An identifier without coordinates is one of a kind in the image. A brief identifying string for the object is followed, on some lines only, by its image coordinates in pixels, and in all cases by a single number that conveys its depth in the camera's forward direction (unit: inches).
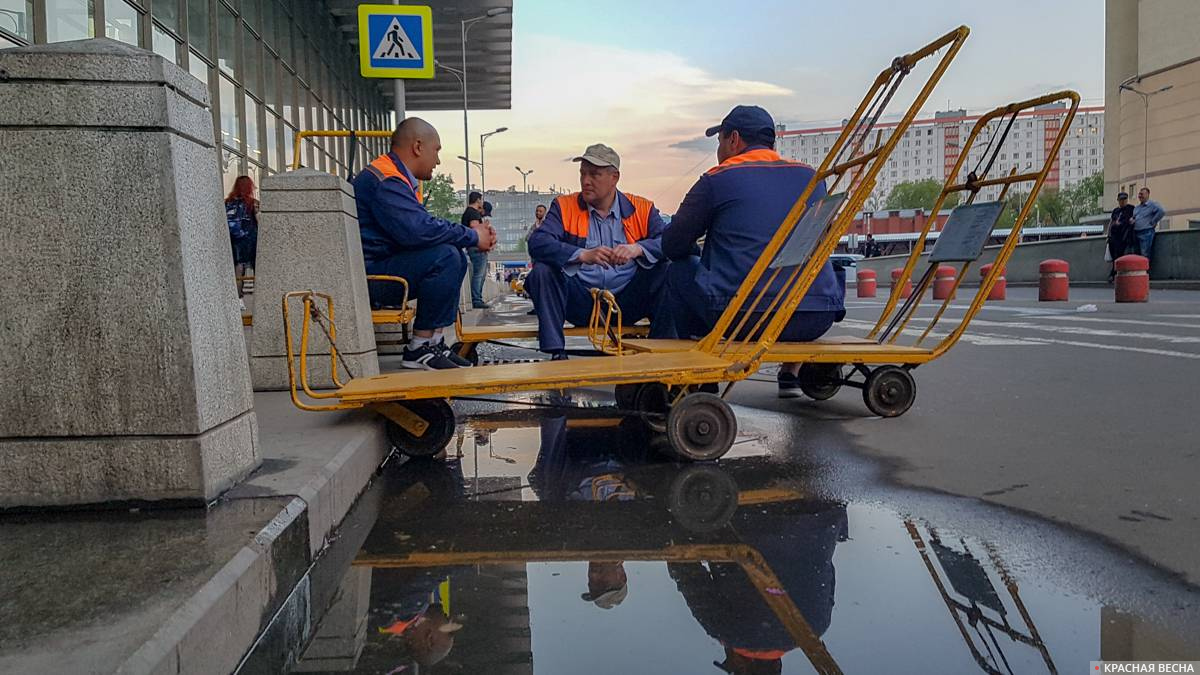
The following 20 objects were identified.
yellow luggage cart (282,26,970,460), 159.9
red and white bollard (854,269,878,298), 964.0
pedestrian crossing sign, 470.6
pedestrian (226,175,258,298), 364.8
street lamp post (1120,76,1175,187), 2077.1
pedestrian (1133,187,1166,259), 838.5
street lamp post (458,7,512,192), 1012.5
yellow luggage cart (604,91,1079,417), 190.4
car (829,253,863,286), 1642.7
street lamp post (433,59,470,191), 1291.2
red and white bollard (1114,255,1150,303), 600.1
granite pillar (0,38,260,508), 109.7
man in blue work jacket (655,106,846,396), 207.9
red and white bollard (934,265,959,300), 848.2
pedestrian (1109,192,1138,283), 838.5
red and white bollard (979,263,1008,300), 753.0
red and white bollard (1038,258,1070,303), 654.5
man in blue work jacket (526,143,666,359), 245.0
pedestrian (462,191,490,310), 631.8
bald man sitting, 226.4
